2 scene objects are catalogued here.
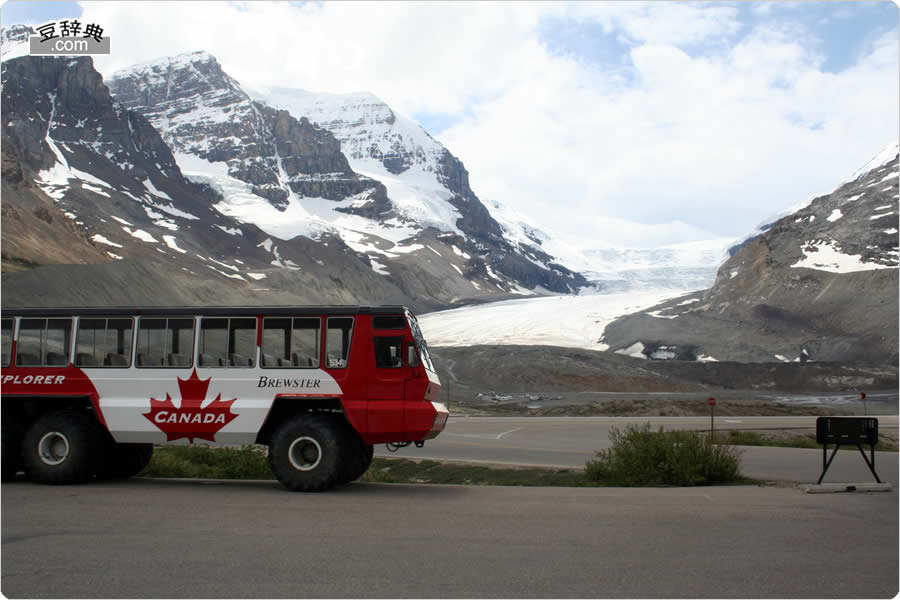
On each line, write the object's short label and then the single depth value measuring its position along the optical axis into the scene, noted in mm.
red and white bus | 14711
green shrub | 17430
